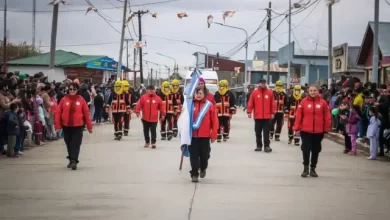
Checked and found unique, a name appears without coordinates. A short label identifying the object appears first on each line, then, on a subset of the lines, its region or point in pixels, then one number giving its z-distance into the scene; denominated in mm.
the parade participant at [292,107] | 23719
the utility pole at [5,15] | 43734
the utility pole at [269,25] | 56588
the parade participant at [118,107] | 24172
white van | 41781
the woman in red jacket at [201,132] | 13211
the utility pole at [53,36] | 29281
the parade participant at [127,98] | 24500
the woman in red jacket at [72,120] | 15234
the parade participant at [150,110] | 20797
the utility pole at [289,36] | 48488
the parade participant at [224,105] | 23453
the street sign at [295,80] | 47406
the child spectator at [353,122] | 19609
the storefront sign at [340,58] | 46469
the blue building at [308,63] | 68250
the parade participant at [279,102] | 24344
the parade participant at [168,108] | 24123
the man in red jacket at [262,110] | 19672
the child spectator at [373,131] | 18344
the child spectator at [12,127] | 17219
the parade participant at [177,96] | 24531
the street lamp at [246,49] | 72175
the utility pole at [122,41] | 46331
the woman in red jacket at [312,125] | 14391
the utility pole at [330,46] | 34778
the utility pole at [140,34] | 70306
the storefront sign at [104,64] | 49716
